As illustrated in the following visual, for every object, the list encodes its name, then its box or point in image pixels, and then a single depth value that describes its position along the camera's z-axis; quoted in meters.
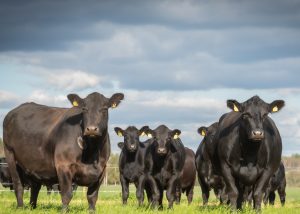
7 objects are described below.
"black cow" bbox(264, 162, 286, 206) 24.23
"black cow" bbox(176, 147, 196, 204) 24.28
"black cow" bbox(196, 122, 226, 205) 19.55
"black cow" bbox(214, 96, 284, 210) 12.41
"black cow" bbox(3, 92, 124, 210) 11.37
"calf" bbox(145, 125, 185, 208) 16.94
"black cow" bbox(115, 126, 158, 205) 20.91
